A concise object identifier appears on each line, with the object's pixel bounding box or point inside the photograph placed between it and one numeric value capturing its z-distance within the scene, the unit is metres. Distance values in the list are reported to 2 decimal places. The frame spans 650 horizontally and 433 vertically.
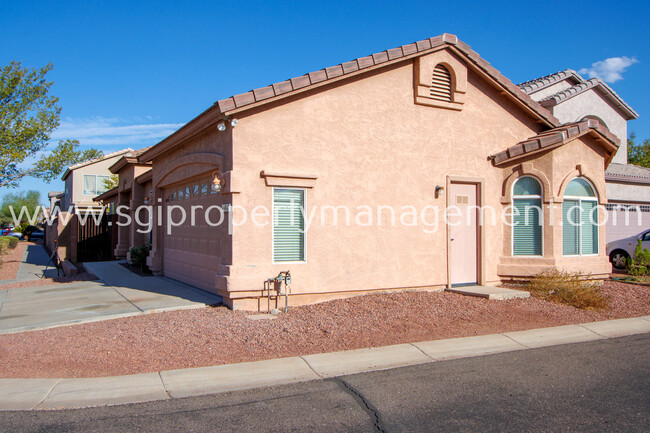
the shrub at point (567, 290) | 10.35
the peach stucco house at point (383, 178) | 9.52
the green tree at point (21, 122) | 19.09
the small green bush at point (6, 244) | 24.85
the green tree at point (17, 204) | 74.50
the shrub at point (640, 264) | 14.41
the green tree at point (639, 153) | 37.84
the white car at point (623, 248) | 16.91
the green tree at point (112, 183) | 33.62
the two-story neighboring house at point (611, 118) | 18.58
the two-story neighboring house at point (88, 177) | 39.56
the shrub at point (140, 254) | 15.60
